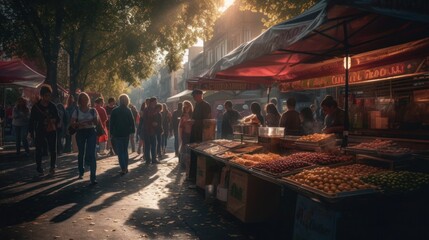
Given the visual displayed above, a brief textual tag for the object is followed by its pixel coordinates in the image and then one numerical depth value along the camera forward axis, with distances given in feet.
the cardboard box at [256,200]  18.61
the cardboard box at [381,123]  23.58
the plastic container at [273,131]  23.70
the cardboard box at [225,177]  22.39
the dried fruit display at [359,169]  15.08
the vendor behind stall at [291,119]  30.45
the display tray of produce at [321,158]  17.53
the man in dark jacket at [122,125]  32.53
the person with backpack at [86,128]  29.07
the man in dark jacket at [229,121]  39.19
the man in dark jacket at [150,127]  42.63
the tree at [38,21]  51.25
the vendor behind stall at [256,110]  35.96
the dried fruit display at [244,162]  19.19
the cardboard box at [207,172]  26.91
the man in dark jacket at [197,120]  32.17
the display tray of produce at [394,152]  15.05
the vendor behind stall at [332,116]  24.49
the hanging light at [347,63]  20.02
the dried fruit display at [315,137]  20.39
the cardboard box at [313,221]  12.56
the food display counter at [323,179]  12.89
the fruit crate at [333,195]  12.28
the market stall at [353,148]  12.98
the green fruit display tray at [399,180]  12.98
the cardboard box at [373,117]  23.97
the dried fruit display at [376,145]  16.44
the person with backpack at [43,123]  31.63
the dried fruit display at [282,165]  16.74
